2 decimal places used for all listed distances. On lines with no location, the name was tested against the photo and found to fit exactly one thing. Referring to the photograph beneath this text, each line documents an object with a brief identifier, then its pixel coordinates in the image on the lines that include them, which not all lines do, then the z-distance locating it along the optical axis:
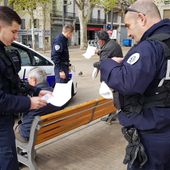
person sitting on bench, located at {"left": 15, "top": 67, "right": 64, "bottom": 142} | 2.22
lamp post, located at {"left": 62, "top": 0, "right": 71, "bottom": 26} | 26.24
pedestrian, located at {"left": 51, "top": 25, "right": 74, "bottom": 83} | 4.00
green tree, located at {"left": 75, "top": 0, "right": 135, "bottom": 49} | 17.14
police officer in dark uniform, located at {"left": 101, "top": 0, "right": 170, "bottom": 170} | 1.27
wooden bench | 2.13
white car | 3.82
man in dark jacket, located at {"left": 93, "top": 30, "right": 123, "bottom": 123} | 3.36
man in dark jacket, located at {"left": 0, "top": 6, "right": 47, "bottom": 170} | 1.46
